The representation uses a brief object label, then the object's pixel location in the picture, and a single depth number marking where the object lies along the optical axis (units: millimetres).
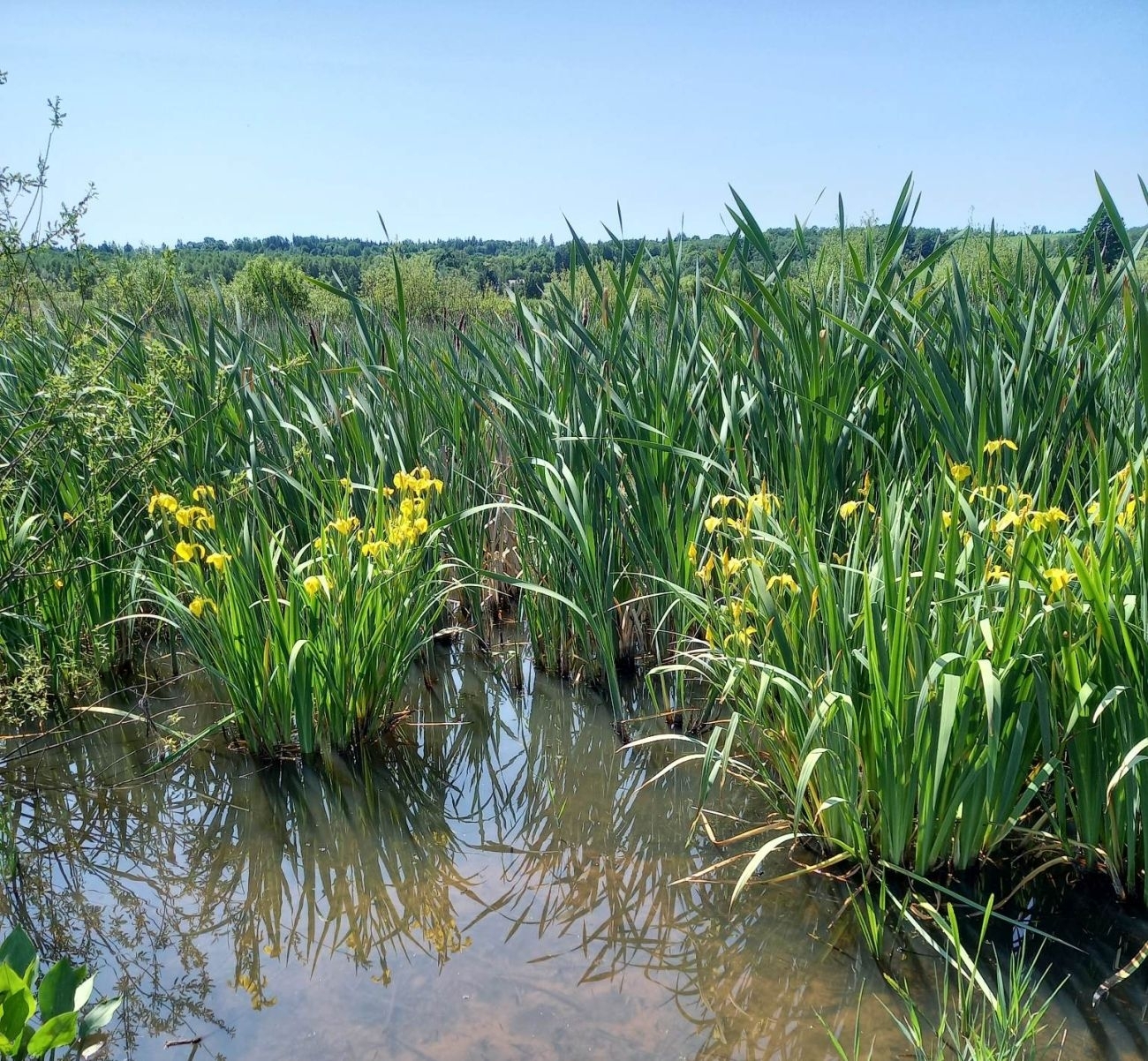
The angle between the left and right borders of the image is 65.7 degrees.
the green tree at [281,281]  24984
